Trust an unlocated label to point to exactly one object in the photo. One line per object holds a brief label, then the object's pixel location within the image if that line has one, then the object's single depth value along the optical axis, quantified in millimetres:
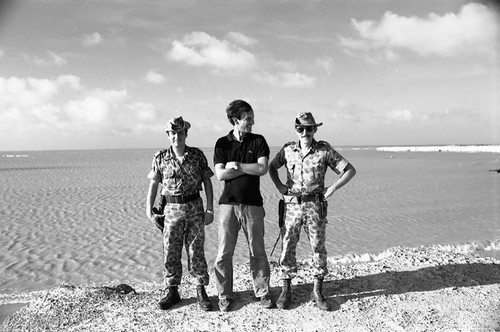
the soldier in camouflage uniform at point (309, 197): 4582
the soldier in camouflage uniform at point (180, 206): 4594
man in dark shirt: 4422
